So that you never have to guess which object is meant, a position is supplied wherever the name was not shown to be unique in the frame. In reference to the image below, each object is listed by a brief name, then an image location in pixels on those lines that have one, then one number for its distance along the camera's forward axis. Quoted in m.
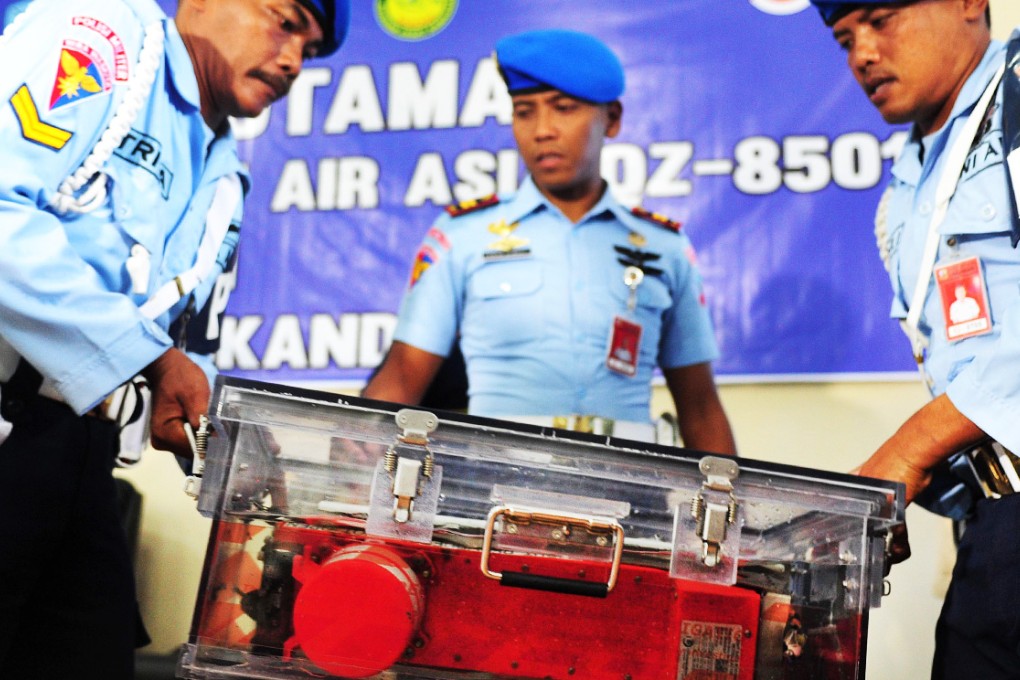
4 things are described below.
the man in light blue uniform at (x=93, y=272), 1.37
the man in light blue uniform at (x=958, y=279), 1.39
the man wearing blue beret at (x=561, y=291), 2.52
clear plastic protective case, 1.12
